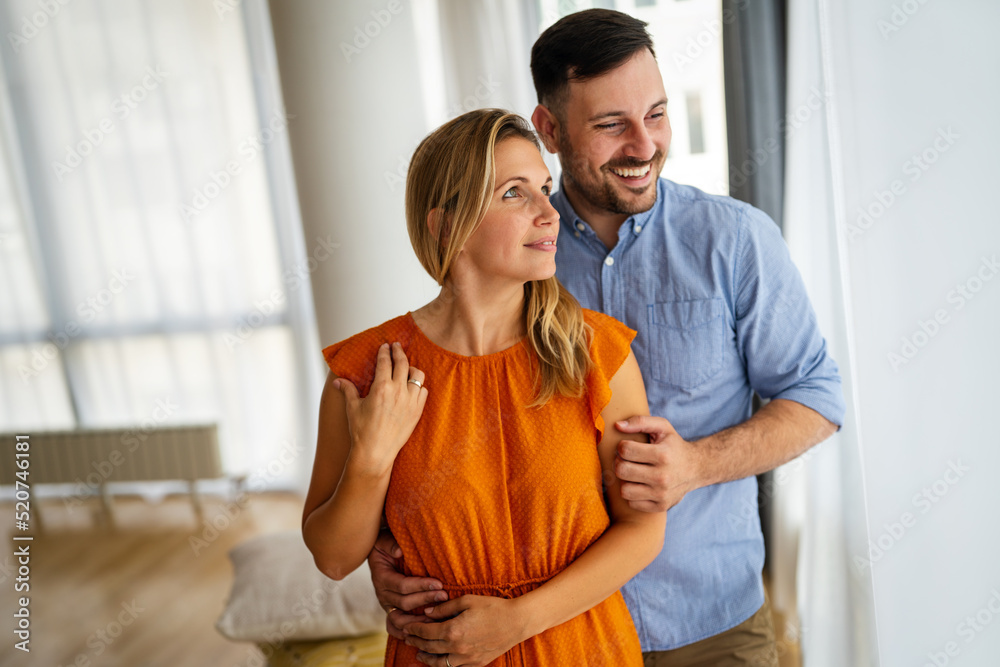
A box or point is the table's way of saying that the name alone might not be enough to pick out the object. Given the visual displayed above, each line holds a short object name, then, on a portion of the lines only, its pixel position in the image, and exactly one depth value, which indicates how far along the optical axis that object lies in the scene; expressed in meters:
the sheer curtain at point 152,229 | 3.78
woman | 1.10
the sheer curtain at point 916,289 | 1.51
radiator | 4.01
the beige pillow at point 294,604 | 2.02
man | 1.29
